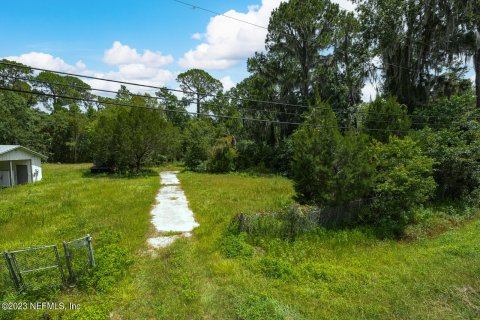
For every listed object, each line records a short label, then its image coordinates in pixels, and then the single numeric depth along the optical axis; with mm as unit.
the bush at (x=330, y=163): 7711
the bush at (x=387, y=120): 11032
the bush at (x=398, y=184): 7975
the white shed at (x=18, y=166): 14813
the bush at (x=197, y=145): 23984
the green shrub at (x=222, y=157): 22703
